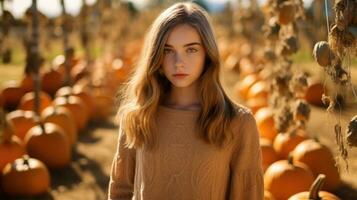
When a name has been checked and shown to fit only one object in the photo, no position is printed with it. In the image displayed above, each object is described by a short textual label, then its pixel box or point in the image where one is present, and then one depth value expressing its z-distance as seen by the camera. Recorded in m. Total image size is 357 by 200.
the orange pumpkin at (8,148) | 4.68
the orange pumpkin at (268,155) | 4.55
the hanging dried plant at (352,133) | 2.03
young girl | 2.37
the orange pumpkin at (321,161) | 4.19
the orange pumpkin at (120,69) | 10.22
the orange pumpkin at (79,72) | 9.50
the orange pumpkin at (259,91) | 6.80
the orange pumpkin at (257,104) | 6.38
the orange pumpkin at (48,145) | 5.10
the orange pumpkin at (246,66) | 9.70
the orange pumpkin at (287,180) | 3.86
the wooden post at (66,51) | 7.47
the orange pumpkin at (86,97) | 7.37
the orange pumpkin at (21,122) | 5.58
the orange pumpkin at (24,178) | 4.44
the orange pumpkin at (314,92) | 7.33
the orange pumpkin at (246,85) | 7.84
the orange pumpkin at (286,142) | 4.62
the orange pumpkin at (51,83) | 8.80
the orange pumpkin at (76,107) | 6.68
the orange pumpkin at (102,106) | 7.77
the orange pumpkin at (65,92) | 7.01
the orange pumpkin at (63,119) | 5.80
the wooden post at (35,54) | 5.92
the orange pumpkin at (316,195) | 3.01
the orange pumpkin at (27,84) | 8.09
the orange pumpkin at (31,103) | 6.73
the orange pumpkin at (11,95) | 7.86
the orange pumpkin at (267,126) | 5.28
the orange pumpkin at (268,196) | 3.54
